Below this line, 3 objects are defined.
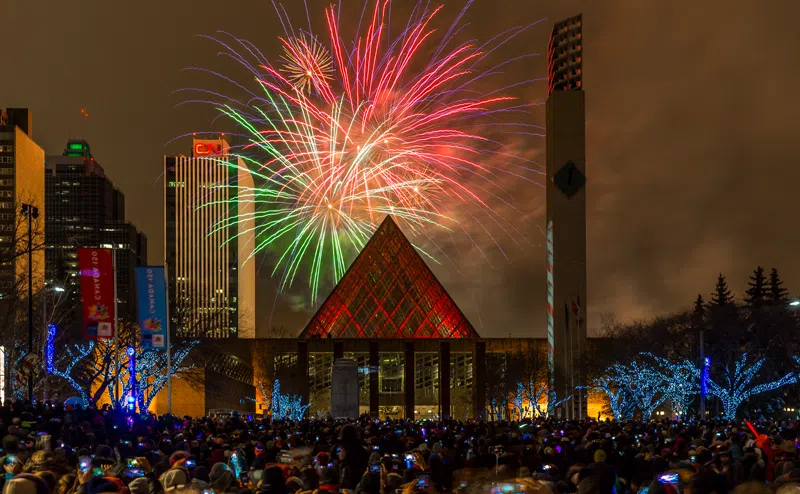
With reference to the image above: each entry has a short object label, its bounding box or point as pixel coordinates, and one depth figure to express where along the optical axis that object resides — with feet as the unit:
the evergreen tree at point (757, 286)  322.14
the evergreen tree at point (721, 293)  330.52
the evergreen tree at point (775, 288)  319.06
